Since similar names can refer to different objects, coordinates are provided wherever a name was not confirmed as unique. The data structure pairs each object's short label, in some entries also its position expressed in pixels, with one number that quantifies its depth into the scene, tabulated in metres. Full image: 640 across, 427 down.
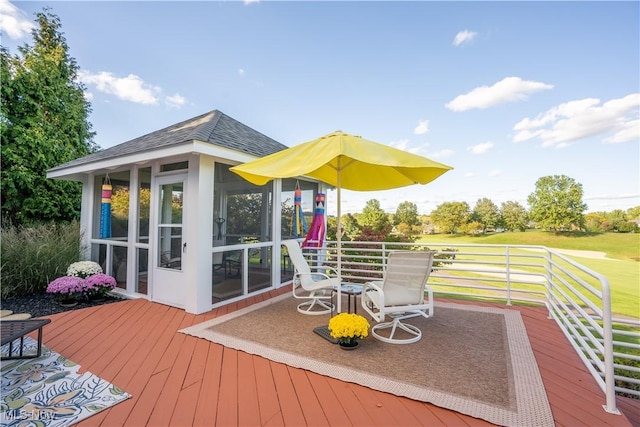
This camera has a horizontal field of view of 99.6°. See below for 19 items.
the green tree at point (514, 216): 23.27
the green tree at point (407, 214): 21.55
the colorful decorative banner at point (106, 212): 5.73
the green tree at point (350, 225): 11.41
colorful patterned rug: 1.98
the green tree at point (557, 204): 21.20
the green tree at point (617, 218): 18.59
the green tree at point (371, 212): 18.08
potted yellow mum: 2.99
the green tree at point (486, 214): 23.41
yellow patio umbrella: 2.82
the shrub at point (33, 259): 5.25
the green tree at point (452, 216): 22.09
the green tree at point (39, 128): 9.70
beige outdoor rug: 2.16
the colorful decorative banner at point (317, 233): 5.79
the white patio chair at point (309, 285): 4.34
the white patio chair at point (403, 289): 3.28
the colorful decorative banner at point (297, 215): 6.38
